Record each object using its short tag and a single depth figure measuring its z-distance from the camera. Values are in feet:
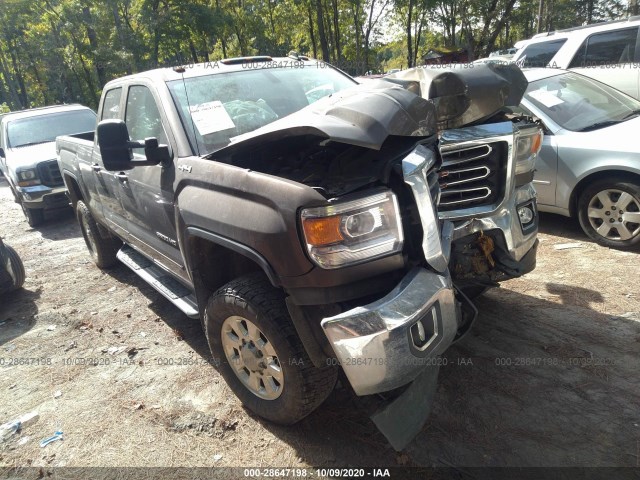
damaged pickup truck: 6.73
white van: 22.63
